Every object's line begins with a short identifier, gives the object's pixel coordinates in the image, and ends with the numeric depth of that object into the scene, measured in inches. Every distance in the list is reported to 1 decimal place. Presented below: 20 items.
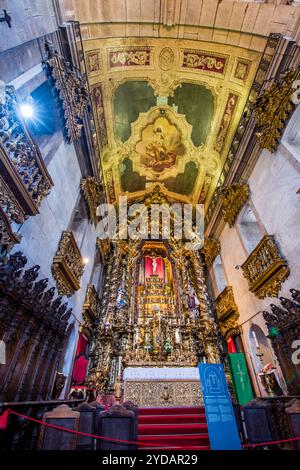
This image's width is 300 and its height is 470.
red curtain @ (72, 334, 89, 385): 303.8
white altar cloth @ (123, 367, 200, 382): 308.3
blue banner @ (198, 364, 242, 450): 127.6
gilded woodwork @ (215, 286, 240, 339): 362.2
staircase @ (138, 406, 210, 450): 174.6
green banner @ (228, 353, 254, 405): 293.4
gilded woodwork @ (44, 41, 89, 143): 244.2
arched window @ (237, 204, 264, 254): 365.7
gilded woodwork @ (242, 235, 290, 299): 256.4
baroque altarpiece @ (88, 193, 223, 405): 340.2
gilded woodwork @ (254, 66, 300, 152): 268.8
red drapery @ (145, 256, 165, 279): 520.5
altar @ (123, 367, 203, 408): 284.2
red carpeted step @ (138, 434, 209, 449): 173.5
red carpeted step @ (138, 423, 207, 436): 190.9
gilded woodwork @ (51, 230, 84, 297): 257.6
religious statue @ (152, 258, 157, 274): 526.5
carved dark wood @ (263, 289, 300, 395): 215.5
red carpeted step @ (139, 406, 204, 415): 224.4
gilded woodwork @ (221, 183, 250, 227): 363.9
